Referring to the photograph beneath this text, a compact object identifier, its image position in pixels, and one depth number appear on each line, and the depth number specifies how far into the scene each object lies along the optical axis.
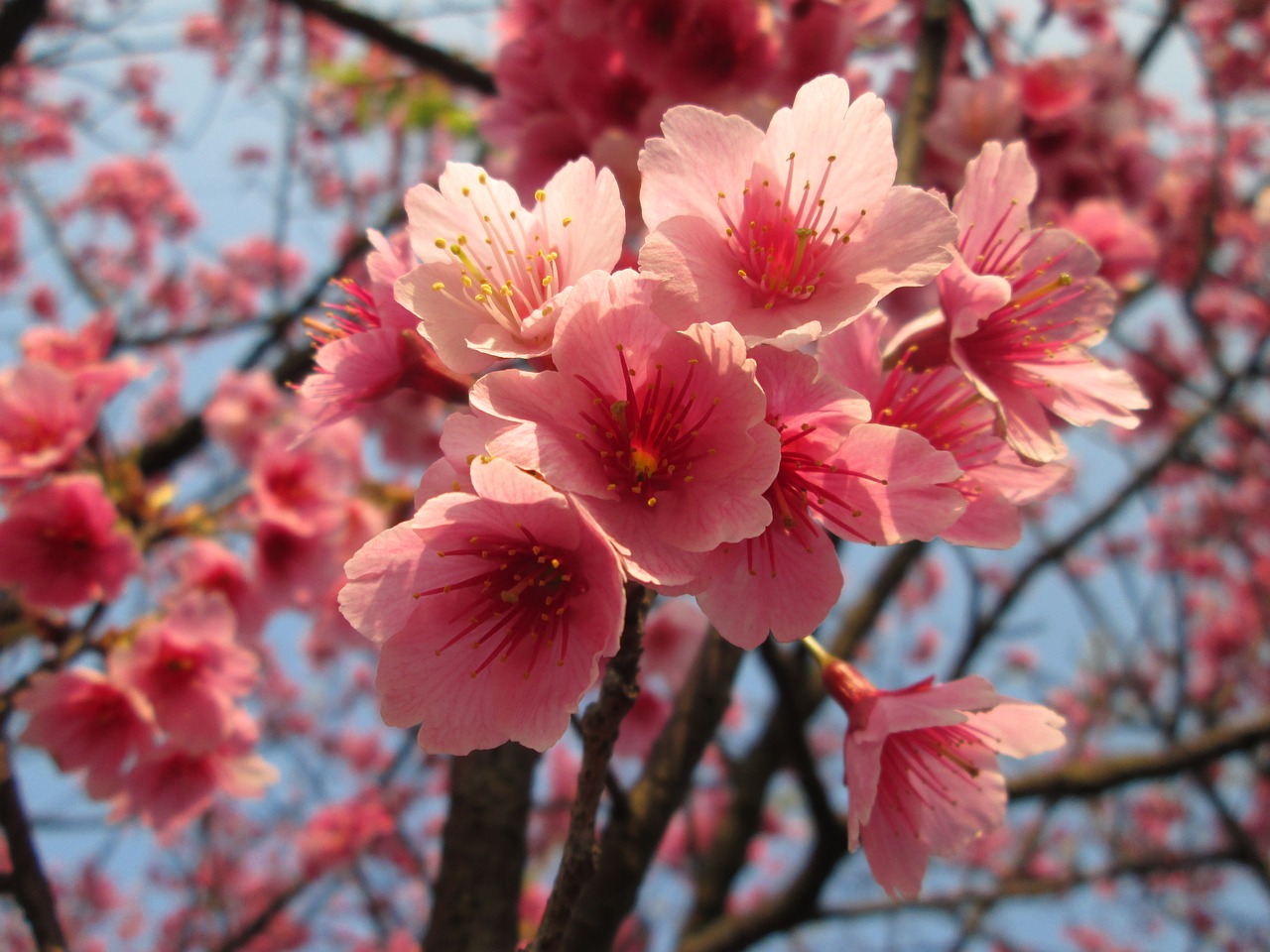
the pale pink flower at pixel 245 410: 0.37
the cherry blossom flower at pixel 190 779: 0.26
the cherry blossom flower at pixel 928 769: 0.18
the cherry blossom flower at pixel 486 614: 0.16
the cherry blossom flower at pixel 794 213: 0.17
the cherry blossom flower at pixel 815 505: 0.16
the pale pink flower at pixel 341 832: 0.46
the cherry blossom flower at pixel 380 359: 0.18
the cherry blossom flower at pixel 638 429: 0.15
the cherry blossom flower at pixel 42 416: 0.25
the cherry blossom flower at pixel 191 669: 0.25
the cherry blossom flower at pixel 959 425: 0.18
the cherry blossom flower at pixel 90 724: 0.24
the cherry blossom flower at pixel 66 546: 0.25
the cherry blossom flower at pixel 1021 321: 0.18
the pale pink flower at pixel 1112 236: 0.27
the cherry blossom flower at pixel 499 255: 0.17
